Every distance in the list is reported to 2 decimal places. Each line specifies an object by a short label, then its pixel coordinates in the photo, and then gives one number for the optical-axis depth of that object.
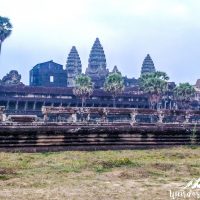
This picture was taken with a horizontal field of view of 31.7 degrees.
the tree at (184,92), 73.88
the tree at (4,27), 70.56
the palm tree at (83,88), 66.00
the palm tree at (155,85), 70.38
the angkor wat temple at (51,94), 64.19
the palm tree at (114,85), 68.44
